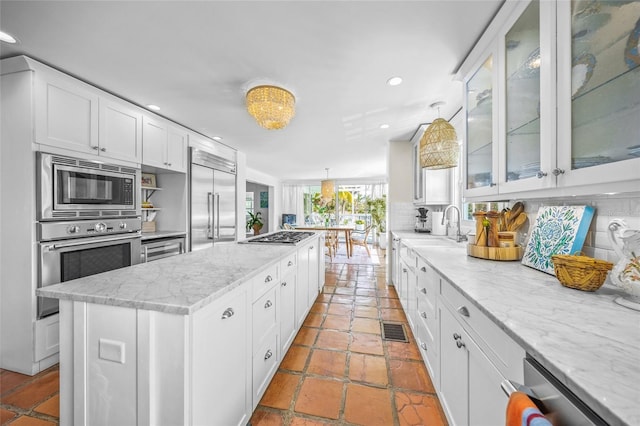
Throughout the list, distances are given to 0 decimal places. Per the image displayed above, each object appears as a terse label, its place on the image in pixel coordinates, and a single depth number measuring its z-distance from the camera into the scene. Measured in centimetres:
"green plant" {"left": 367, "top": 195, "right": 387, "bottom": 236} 751
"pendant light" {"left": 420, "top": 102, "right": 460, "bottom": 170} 221
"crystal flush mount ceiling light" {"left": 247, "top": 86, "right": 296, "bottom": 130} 200
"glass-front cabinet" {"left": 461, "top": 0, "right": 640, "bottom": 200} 80
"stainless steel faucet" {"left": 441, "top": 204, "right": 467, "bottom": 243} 257
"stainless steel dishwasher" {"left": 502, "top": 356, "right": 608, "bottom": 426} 50
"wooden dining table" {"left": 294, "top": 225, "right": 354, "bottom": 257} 590
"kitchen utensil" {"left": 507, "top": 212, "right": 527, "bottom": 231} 168
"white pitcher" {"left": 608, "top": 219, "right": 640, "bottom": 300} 85
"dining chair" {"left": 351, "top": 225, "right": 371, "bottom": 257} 630
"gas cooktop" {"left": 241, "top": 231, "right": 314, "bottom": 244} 243
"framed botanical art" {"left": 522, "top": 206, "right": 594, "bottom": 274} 116
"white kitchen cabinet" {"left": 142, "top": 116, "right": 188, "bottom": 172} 278
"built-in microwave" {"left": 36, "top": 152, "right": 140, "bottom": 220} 188
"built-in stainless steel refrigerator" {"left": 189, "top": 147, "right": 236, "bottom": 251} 342
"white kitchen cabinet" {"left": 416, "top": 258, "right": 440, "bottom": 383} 156
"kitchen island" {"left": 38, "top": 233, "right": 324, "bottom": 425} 92
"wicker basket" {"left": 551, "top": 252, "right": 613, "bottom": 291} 95
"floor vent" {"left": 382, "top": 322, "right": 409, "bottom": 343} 232
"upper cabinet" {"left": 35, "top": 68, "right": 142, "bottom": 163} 189
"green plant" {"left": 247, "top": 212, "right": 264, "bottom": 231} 788
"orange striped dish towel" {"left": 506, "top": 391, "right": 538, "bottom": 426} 56
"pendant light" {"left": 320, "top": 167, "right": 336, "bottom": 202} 682
